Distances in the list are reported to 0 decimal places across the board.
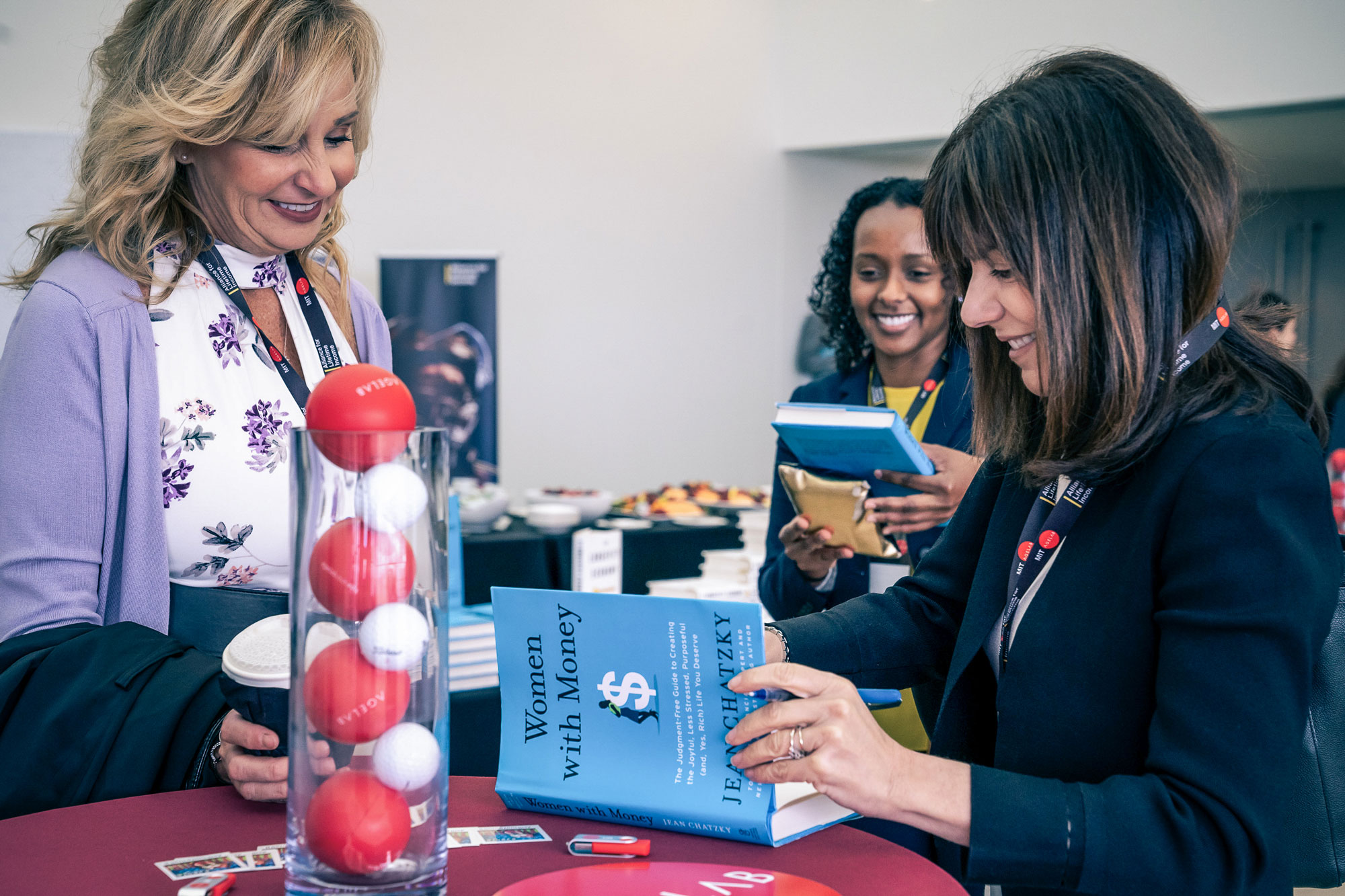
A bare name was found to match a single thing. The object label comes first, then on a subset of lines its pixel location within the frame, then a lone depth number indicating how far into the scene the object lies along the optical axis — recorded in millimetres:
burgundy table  919
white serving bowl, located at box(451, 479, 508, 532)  4004
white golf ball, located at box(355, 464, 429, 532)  807
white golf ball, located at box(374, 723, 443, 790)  814
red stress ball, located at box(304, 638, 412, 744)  806
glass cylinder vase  806
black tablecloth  3801
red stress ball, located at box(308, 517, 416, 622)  805
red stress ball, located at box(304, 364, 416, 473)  803
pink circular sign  902
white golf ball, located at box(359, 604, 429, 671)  803
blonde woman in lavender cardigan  1142
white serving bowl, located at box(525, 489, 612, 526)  4254
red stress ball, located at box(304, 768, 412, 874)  805
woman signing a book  922
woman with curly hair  1930
